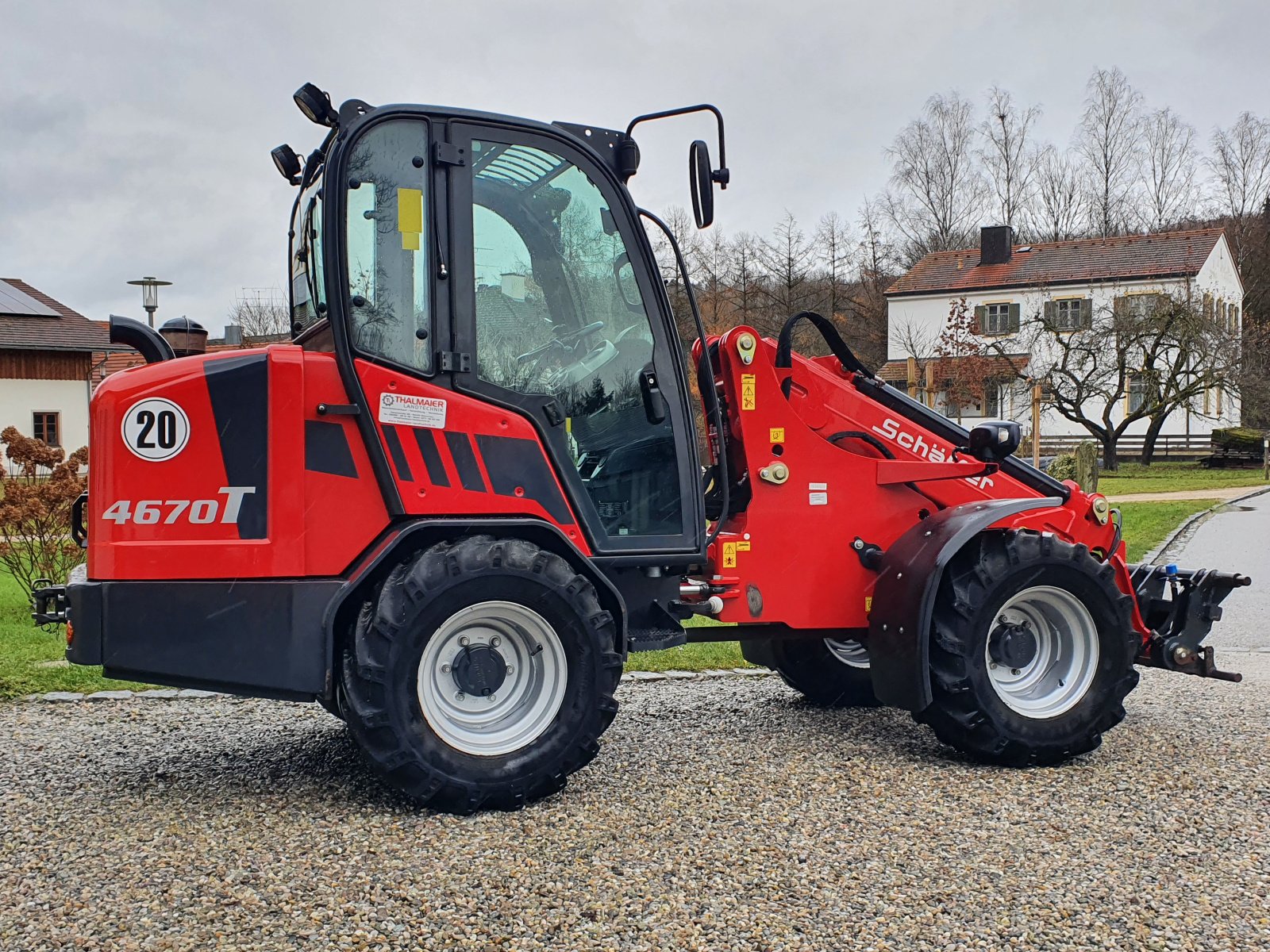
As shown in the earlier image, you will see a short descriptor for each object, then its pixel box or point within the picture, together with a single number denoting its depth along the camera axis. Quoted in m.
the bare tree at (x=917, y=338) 43.84
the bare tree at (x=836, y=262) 46.28
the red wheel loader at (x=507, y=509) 4.23
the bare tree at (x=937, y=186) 56.50
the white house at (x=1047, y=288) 40.84
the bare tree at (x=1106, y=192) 56.06
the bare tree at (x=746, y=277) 36.56
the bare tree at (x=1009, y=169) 56.94
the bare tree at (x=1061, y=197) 56.81
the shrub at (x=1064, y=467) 15.19
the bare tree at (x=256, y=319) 39.44
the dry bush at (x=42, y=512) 9.76
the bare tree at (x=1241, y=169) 58.91
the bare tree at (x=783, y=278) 38.34
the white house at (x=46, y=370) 37.16
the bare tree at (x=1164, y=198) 56.28
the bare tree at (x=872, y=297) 47.47
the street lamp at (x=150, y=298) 25.67
